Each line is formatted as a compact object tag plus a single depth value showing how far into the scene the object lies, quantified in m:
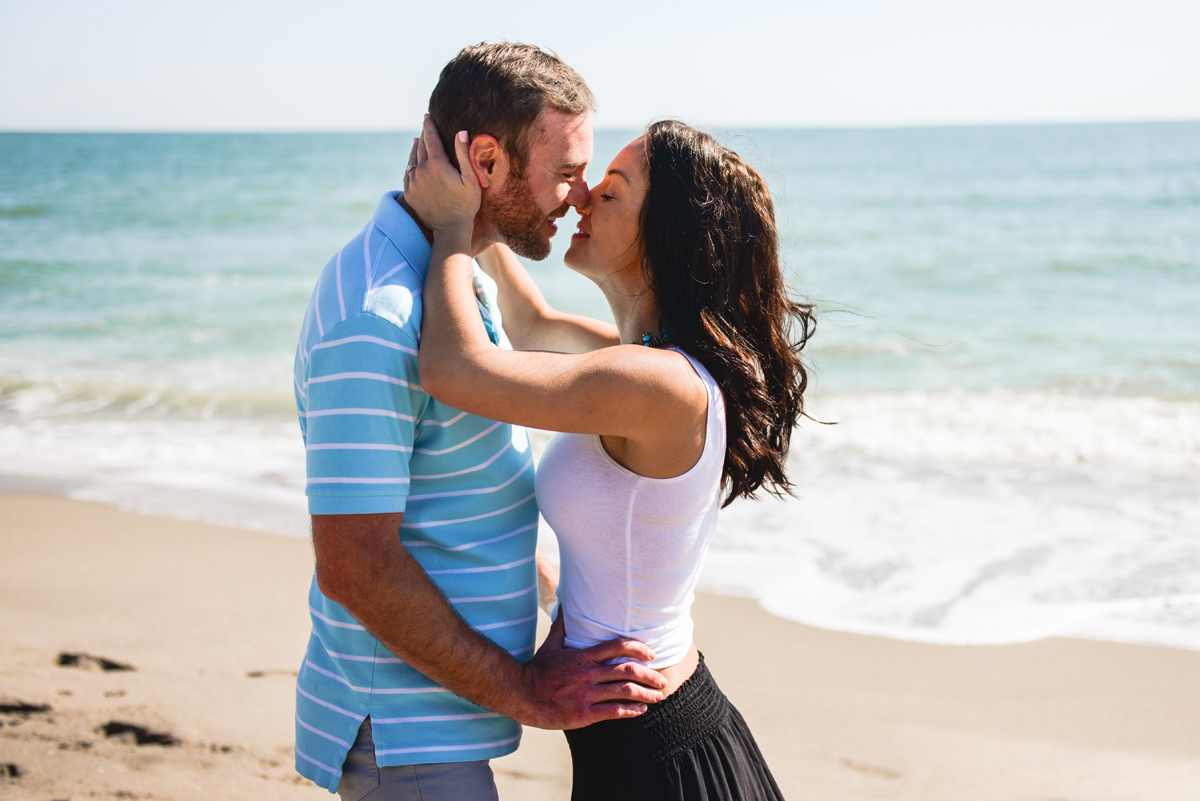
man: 1.75
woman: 1.88
